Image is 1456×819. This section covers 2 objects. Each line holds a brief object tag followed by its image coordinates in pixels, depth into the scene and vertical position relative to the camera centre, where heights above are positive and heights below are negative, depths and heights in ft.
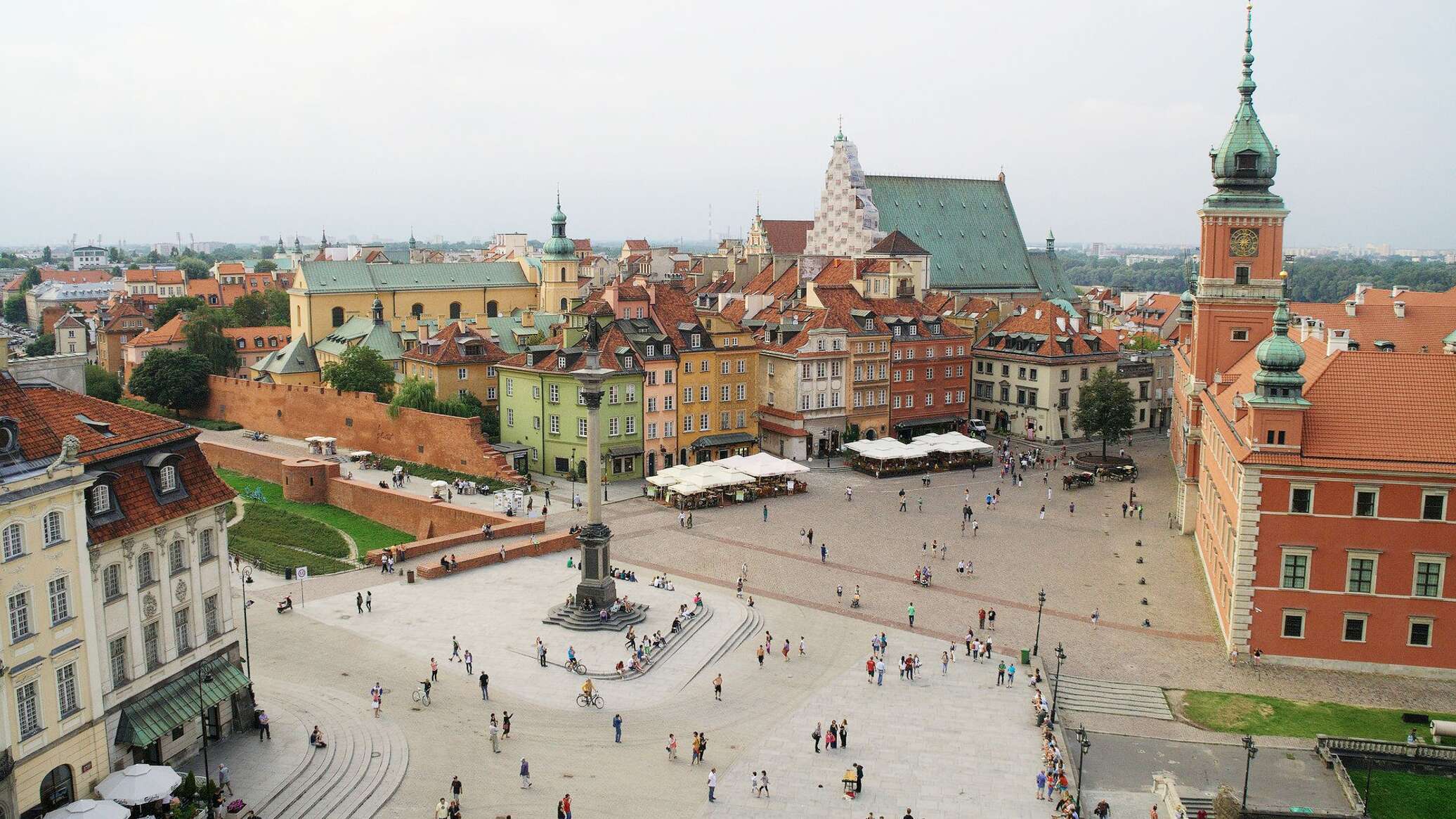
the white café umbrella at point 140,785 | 87.86 -38.99
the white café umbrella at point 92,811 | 83.05 -38.47
